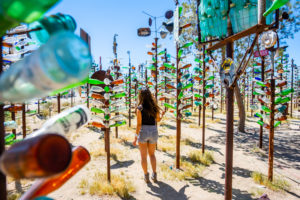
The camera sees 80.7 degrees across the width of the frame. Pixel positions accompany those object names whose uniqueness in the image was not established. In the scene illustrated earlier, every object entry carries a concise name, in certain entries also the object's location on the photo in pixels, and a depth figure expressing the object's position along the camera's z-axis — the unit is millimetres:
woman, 2908
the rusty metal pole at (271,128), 2941
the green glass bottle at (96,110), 2904
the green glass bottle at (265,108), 3230
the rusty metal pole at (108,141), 2934
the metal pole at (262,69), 4195
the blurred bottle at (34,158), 443
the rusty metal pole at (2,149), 662
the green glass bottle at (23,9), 421
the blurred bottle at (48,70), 433
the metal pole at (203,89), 4371
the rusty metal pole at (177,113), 3389
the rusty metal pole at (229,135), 1785
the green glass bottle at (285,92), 3047
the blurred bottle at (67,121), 593
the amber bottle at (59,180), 569
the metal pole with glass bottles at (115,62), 6118
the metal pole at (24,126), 3177
